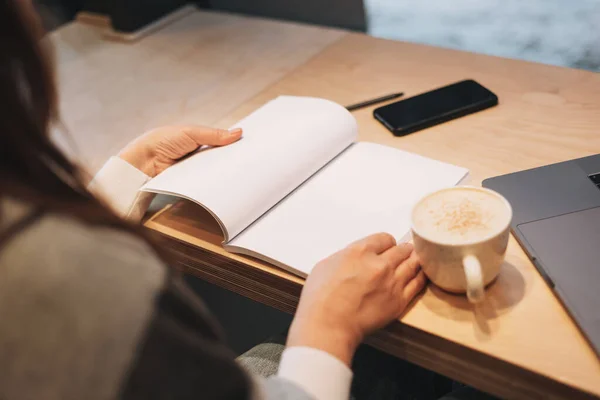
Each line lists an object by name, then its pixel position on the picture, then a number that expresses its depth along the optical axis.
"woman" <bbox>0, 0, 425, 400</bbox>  0.42
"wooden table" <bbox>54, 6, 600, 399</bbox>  0.63
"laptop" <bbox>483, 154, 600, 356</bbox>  0.64
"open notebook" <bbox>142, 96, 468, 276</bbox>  0.79
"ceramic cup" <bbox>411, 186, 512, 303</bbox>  0.63
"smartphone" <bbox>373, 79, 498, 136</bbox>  0.99
